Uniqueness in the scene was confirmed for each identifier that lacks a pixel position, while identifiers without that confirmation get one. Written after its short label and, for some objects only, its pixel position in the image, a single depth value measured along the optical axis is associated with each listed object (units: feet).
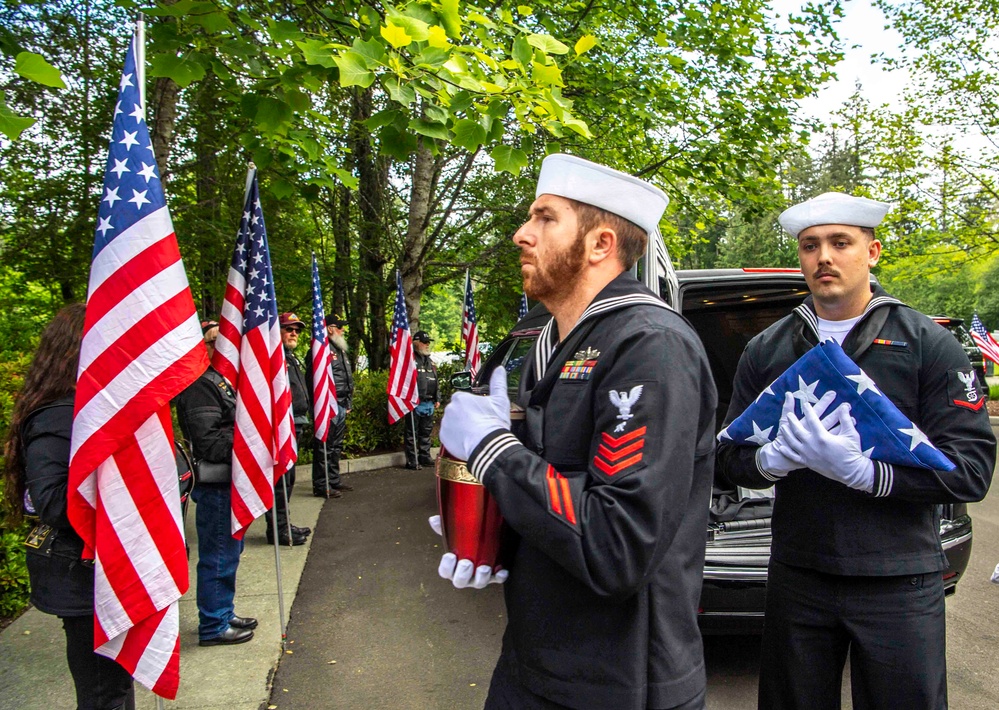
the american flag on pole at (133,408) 9.44
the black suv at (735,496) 12.66
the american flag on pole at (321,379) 28.84
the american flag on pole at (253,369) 15.49
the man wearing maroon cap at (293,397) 23.67
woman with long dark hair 9.64
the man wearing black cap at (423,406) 37.24
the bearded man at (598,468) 4.89
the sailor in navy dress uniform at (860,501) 7.43
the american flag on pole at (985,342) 52.14
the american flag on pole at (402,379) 35.60
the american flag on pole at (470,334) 45.42
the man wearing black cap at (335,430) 30.32
